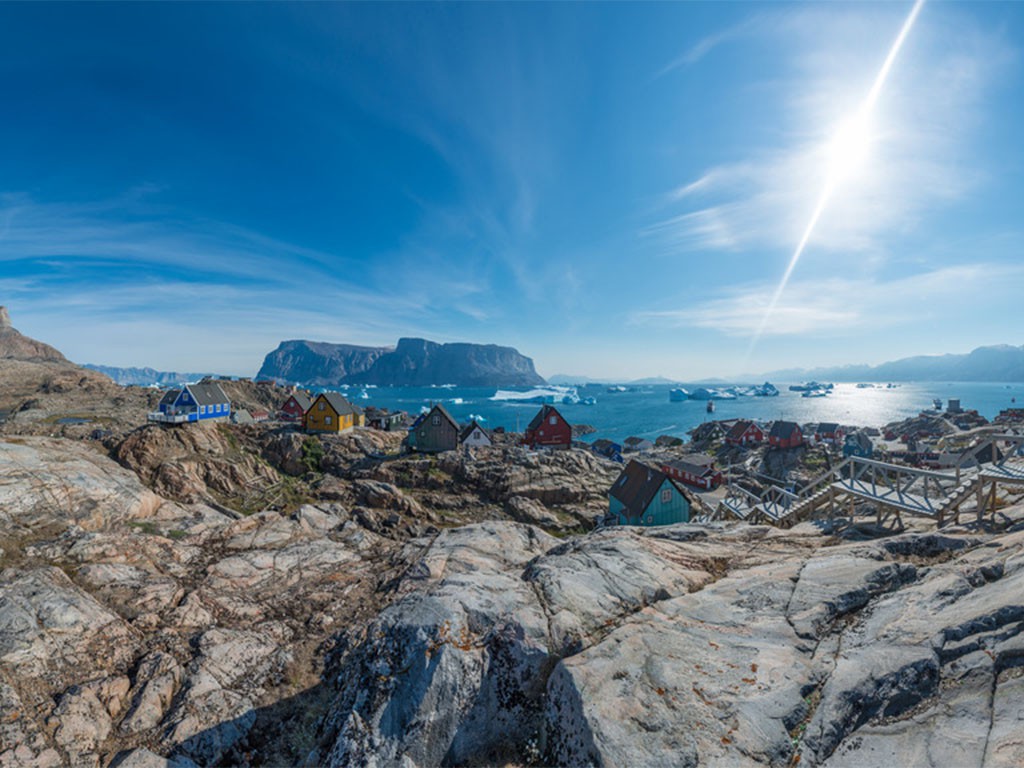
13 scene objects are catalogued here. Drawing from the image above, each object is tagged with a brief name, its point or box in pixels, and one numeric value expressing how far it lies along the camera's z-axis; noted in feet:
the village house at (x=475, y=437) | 165.25
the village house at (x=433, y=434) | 150.00
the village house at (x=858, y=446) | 239.50
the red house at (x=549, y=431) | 176.24
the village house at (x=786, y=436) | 238.07
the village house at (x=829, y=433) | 314.78
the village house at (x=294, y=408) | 188.64
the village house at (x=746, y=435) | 281.74
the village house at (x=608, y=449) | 249.75
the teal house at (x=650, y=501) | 110.63
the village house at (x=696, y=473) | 199.62
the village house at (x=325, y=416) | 152.66
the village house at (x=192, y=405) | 115.18
